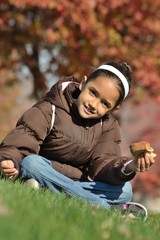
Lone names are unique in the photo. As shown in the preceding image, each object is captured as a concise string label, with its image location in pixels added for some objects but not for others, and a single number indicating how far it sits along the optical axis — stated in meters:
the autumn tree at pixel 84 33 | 16.78
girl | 6.50
